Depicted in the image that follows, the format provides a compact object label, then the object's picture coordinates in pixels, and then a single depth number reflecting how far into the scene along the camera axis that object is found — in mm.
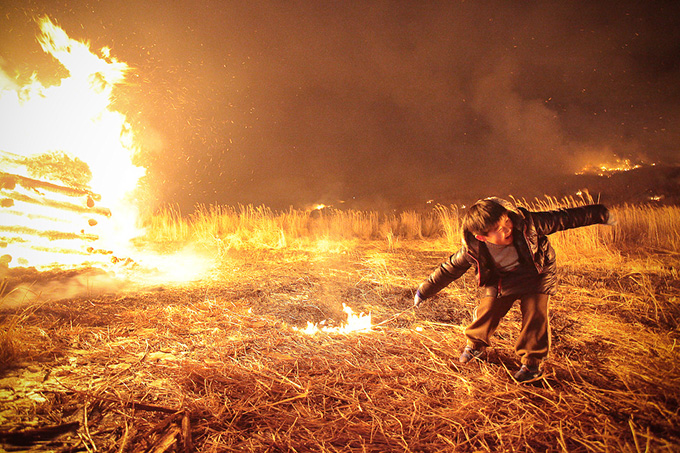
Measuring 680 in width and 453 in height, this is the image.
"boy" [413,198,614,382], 2375
